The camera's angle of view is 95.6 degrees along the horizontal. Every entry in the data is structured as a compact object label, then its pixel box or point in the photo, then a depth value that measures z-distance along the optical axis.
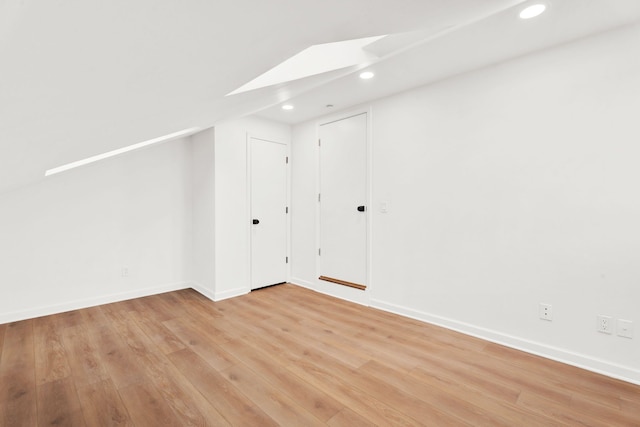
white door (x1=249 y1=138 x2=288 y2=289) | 3.83
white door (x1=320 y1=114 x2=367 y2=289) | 3.37
